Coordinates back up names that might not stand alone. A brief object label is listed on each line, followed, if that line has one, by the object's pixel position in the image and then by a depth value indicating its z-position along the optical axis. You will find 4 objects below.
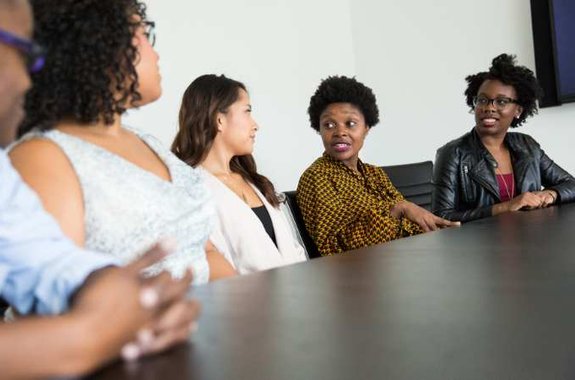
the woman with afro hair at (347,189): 2.33
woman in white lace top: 0.94
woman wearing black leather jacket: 2.63
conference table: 0.52
